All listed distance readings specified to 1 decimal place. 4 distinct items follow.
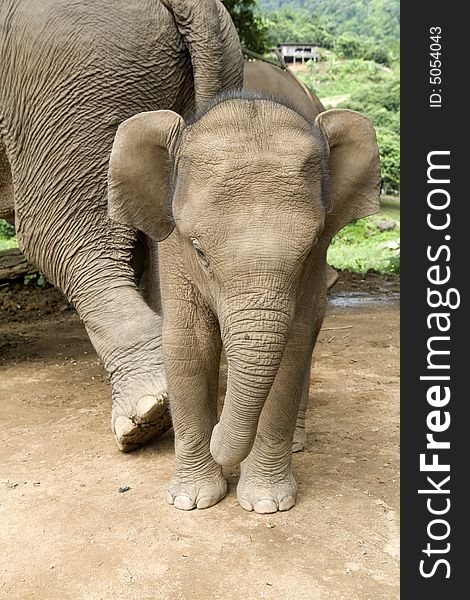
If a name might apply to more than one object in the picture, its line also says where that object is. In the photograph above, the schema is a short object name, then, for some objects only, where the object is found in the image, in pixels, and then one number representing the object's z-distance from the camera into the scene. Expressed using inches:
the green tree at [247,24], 361.8
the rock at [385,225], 713.0
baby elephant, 94.1
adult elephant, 146.9
